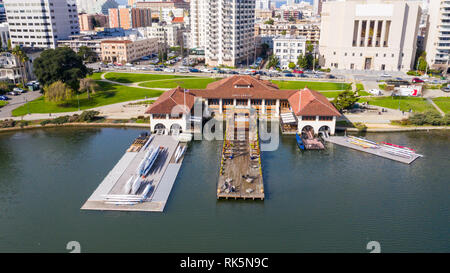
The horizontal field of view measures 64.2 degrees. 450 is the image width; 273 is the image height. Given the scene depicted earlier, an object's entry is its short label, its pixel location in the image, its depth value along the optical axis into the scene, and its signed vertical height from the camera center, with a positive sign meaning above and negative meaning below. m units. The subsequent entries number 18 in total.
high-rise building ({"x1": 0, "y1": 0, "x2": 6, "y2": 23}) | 168.25 +12.02
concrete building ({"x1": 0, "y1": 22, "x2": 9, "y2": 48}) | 128.38 +2.57
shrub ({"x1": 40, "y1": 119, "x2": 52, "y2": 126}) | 59.82 -13.03
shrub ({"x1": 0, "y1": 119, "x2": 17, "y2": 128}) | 58.33 -12.95
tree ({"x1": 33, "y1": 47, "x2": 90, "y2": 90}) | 69.94 -5.15
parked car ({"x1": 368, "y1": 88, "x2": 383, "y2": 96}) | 77.38 -10.36
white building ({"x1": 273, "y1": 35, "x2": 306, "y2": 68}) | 111.88 -2.05
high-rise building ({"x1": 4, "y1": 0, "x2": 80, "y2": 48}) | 119.88 +6.65
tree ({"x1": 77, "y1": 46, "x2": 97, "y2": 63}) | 119.62 -3.93
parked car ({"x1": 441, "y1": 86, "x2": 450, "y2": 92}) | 81.01 -10.15
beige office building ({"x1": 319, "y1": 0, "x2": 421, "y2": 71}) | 100.44 +2.41
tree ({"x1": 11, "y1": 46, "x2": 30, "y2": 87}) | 82.69 -3.93
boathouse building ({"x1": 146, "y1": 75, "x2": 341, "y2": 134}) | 53.81 -9.81
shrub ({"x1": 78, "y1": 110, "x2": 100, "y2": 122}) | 61.03 -12.33
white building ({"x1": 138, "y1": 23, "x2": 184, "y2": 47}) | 150.50 +3.76
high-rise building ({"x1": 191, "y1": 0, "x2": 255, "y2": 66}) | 108.81 +3.36
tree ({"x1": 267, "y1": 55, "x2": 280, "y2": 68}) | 108.06 -5.77
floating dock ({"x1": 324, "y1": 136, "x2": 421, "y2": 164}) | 45.75 -14.03
